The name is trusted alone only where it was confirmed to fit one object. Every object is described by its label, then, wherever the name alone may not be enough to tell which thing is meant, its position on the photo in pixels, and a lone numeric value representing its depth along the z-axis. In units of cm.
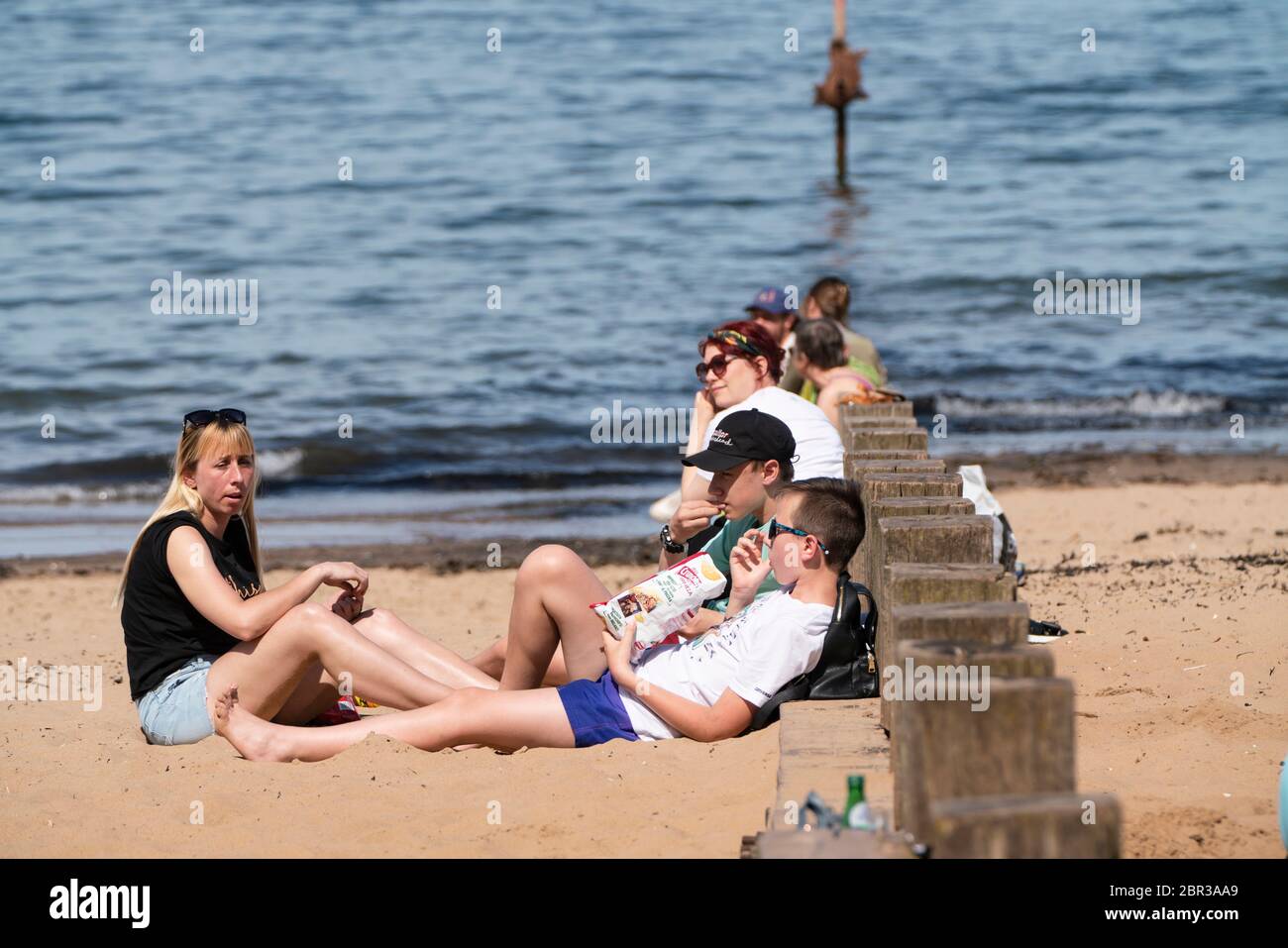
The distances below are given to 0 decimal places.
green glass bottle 600
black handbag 884
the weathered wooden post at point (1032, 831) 484
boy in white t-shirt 866
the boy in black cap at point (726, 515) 982
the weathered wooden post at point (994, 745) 536
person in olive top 1730
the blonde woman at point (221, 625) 977
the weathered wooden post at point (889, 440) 1182
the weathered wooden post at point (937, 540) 820
